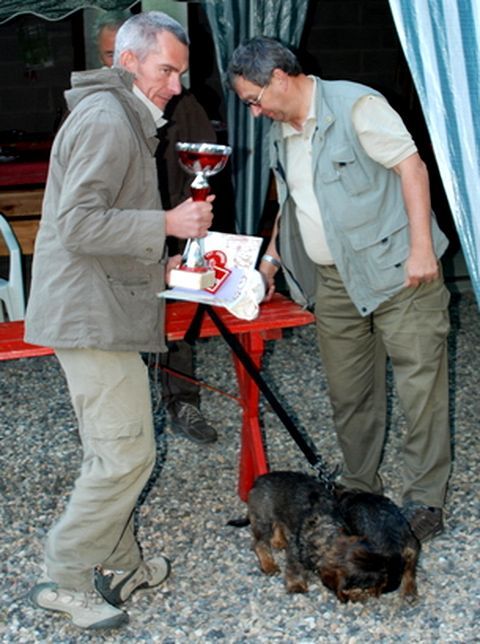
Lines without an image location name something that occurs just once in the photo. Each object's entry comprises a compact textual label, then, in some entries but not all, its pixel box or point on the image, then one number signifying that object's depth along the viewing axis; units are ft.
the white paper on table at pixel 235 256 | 11.07
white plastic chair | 19.20
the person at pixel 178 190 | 14.60
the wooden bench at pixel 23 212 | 22.74
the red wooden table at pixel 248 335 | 12.46
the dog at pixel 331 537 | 10.37
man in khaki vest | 10.96
